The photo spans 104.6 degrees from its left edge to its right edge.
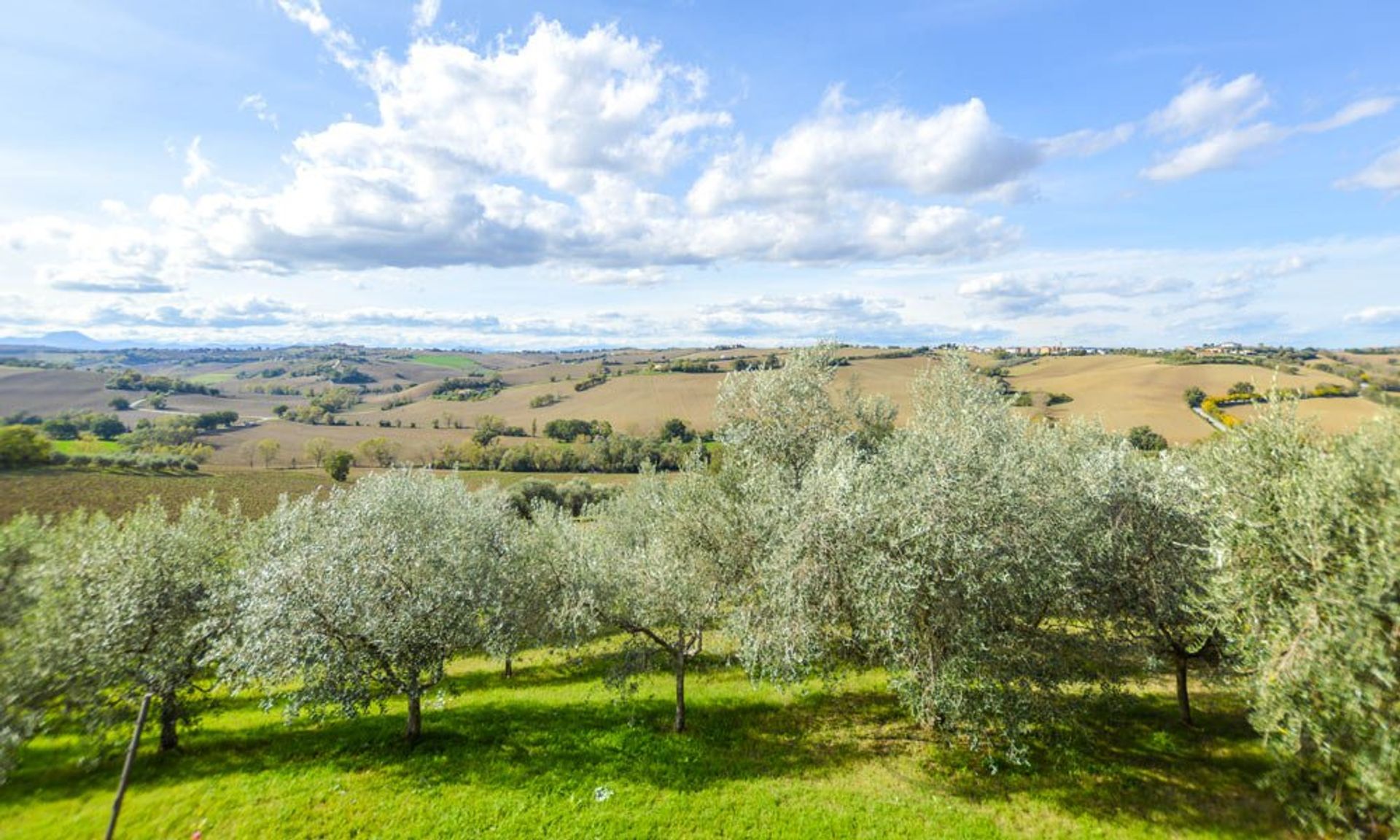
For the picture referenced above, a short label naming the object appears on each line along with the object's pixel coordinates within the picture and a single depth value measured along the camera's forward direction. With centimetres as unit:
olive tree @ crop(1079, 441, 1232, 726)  1997
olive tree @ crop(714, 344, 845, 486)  3008
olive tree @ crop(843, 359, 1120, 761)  1791
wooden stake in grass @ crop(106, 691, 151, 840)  1753
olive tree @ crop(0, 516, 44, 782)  1788
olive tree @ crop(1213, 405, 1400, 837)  1266
